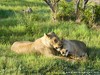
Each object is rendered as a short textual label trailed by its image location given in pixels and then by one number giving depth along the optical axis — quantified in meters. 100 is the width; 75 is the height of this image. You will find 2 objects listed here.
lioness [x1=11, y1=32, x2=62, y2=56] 16.37
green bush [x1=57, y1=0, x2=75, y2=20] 24.48
